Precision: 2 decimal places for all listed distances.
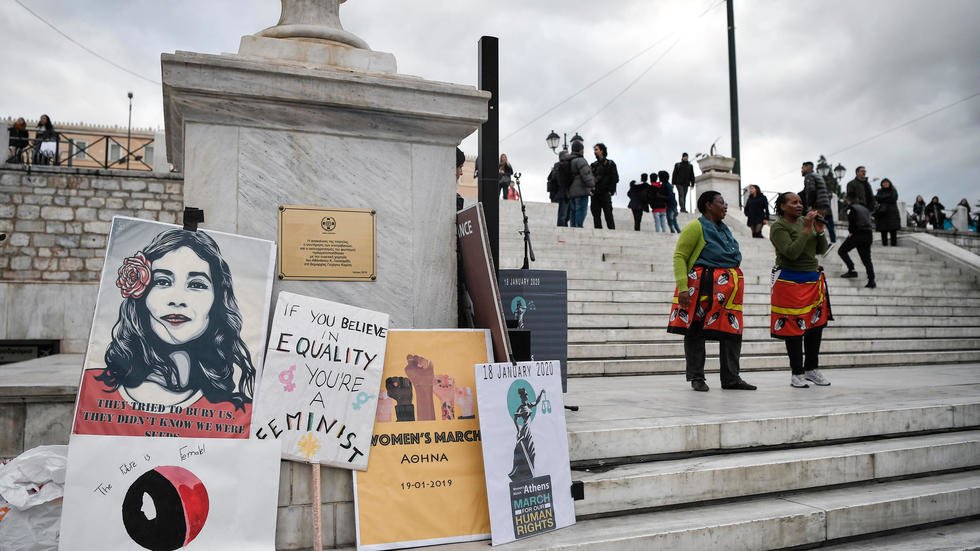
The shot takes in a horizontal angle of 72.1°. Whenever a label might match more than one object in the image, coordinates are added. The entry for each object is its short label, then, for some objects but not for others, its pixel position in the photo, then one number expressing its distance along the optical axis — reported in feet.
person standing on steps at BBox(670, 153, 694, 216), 61.93
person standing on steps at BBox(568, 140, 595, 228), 44.37
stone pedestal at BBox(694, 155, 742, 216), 70.57
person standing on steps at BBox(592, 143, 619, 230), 47.93
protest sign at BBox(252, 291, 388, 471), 9.65
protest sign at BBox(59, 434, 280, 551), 8.51
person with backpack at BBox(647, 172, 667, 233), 53.93
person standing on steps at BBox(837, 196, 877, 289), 38.93
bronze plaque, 10.86
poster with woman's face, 8.99
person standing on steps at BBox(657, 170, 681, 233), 53.72
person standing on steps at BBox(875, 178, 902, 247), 50.75
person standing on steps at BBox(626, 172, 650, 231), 55.47
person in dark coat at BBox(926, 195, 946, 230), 79.30
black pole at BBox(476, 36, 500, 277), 12.00
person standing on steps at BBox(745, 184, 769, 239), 55.57
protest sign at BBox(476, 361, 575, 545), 9.82
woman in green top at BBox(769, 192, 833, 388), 19.38
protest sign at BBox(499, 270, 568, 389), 16.37
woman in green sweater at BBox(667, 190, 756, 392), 18.38
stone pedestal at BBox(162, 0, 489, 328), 10.59
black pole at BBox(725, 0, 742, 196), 66.64
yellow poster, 9.55
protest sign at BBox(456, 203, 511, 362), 10.89
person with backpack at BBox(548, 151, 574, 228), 45.44
